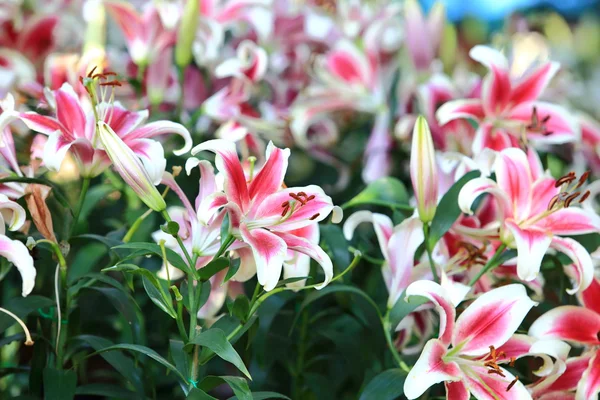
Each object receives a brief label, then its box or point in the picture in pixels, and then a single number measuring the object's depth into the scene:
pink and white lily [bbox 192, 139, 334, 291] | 1.74
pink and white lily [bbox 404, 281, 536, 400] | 1.79
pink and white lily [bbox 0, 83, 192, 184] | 1.80
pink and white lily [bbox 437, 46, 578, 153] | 2.11
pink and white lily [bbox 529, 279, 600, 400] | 1.87
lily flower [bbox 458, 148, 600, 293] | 1.84
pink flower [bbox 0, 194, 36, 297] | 1.72
